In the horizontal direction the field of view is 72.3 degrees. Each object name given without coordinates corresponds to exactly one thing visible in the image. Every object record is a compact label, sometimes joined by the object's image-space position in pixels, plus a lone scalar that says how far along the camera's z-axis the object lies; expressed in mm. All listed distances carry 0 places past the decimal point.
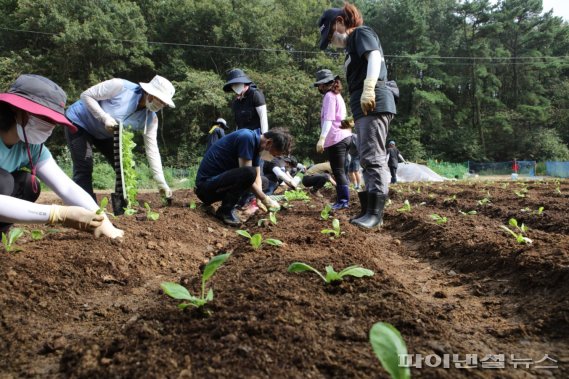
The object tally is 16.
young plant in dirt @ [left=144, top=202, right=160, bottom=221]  3672
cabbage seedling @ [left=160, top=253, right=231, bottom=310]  1324
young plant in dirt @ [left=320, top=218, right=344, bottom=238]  2797
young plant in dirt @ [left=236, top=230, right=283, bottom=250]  2341
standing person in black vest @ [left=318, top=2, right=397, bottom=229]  3490
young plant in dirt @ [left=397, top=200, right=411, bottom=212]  4585
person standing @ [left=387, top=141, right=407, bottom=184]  13914
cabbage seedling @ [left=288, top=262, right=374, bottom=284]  1594
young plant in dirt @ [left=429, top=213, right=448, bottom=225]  3572
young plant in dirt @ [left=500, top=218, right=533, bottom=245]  2473
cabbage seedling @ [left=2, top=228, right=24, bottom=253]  2328
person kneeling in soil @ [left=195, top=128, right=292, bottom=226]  4273
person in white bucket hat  4031
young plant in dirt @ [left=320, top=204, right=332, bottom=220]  3697
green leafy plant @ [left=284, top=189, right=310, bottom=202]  6433
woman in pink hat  2117
